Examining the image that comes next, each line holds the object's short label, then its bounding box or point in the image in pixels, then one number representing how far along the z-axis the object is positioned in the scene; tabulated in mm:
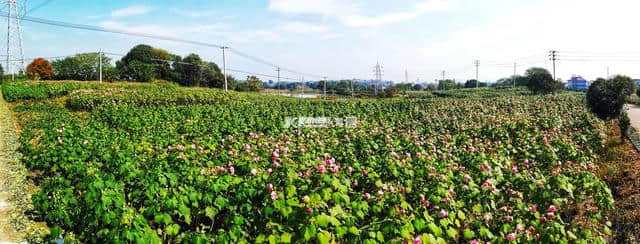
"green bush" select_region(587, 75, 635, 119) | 16188
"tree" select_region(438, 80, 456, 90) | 114688
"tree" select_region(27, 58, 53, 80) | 62666
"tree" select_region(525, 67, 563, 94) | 48812
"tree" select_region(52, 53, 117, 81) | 66812
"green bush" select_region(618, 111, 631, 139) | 13461
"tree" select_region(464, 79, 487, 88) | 110812
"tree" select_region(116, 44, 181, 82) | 65312
